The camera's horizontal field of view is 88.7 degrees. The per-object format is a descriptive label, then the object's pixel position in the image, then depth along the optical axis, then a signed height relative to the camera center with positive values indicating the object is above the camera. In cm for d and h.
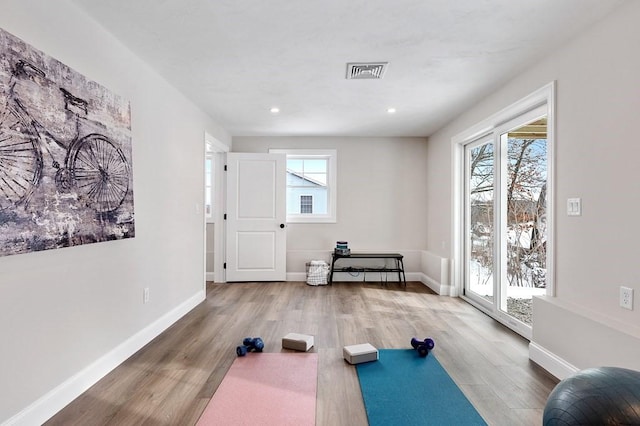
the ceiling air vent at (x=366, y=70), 278 +125
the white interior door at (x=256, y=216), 518 -7
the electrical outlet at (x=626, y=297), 189 -50
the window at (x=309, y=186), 557 +43
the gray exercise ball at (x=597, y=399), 94 -57
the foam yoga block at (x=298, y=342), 266 -107
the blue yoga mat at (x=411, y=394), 179 -113
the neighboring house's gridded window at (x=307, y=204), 560 +13
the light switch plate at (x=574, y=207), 227 +3
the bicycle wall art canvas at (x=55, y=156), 155 +32
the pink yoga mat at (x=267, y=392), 179 -113
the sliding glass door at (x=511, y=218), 294 -6
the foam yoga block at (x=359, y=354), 242 -106
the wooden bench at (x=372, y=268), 516 -86
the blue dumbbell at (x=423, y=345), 258 -107
